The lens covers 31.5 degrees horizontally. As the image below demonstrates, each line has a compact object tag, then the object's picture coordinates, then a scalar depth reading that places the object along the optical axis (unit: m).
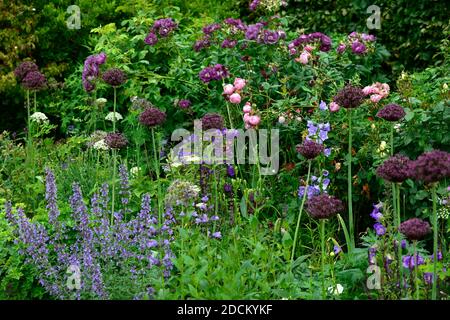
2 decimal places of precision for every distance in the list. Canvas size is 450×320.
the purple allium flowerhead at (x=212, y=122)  4.73
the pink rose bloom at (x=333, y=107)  5.38
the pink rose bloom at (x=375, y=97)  5.38
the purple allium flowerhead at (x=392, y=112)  4.09
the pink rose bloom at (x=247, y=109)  5.35
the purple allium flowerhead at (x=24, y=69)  6.32
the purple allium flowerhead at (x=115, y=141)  4.70
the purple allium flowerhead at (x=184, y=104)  6.22
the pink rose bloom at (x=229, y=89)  5.45
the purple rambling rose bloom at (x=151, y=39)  6.86
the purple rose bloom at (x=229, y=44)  6.30
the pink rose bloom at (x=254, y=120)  5.24
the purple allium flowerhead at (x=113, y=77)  5.01
